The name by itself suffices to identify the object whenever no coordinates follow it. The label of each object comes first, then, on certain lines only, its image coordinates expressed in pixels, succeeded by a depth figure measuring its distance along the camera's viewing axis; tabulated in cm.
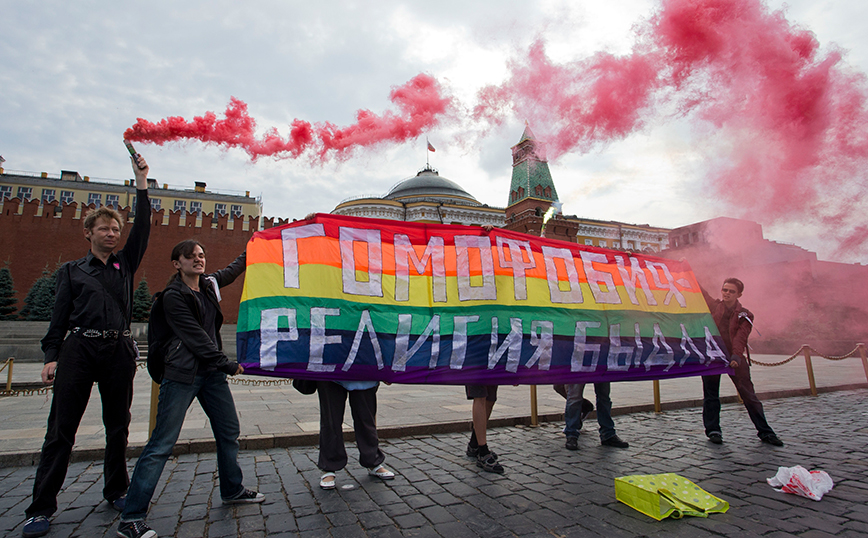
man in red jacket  549
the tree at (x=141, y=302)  3127
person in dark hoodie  296
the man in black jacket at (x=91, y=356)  301
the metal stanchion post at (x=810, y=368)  953
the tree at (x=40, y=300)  2958
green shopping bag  320
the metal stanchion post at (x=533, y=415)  647
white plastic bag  354
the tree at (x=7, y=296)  3097
